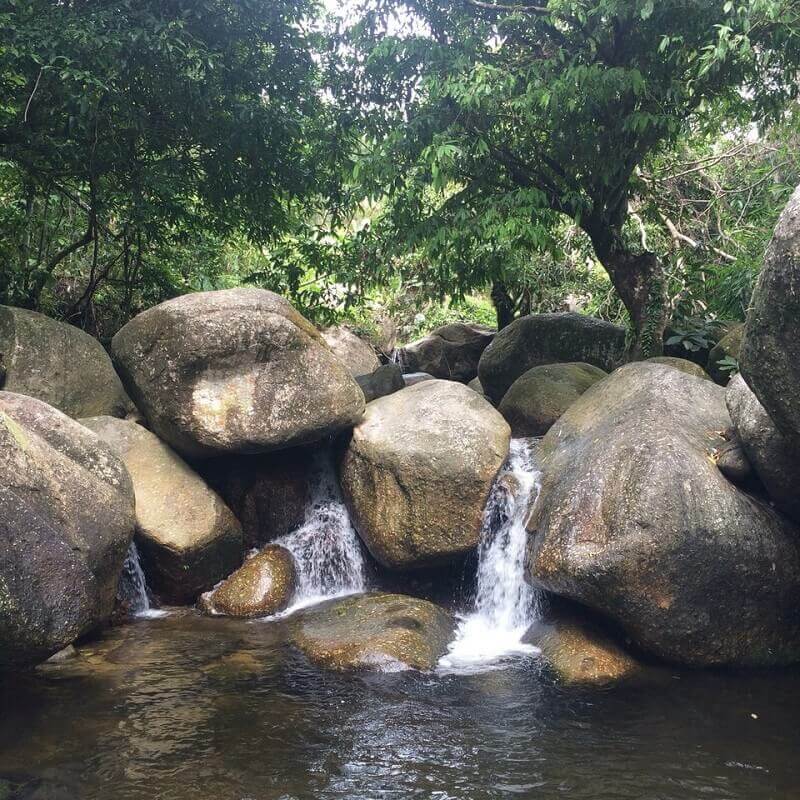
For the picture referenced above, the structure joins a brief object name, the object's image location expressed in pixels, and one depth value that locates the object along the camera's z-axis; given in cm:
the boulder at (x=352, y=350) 1842
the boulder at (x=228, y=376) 865
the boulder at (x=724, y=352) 1099
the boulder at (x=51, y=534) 555
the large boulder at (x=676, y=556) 669
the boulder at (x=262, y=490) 971
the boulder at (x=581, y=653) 673
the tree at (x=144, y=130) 942
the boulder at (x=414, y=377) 1476
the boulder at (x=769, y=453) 673
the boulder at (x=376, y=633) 701
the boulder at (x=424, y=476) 829
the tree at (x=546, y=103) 880
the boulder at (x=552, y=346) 1291
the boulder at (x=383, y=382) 1209
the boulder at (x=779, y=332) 501
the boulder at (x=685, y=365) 979
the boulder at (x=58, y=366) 966
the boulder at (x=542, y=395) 1058
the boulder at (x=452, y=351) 1664
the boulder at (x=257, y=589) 842
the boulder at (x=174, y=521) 833
